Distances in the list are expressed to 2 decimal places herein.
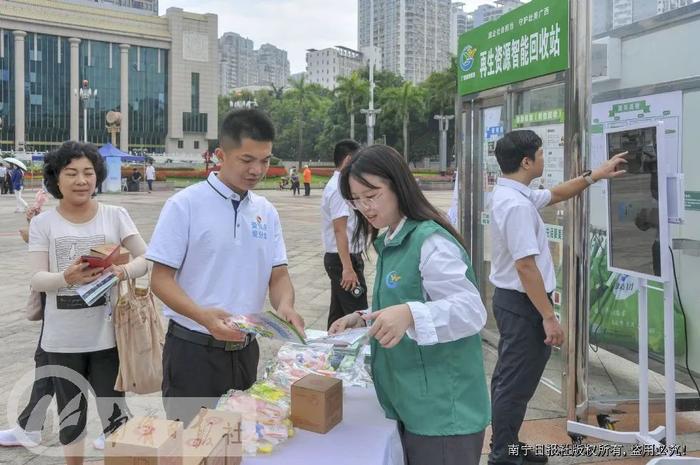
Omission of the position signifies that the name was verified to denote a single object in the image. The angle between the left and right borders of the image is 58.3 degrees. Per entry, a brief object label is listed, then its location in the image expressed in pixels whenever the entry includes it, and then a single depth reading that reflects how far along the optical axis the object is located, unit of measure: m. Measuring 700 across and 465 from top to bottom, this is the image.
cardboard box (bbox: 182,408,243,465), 1.50
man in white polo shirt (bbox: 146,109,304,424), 2.25
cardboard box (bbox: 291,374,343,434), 1.85
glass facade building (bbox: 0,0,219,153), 60.53
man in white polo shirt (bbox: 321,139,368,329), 4.48
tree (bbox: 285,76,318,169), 60.53
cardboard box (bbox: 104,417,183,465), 1.42
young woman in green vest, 1.75
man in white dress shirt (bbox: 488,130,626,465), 3.00
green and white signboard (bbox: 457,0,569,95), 3.83
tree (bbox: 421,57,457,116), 49.16
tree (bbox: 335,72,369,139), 51.31
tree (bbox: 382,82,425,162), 50.09
